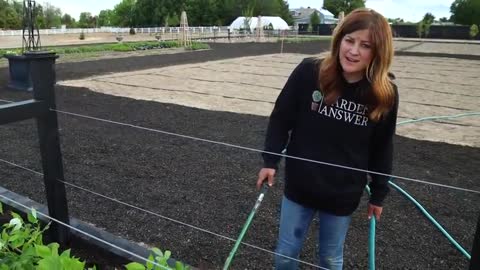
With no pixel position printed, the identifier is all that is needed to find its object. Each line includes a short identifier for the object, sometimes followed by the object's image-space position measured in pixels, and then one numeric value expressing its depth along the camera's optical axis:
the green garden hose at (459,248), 2.28
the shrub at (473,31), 42.94
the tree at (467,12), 56.41
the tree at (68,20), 85.38
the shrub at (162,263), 1.09
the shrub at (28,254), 1.04
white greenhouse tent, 55.77
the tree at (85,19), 84.75
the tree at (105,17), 107.19
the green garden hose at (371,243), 1.85
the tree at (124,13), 82.87
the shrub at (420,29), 46.43
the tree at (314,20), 61.03
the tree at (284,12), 82.69
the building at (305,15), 77.94
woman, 1.61
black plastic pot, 8.60
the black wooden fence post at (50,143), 2.07
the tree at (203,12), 72.38
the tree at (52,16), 71.26
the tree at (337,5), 85.64
